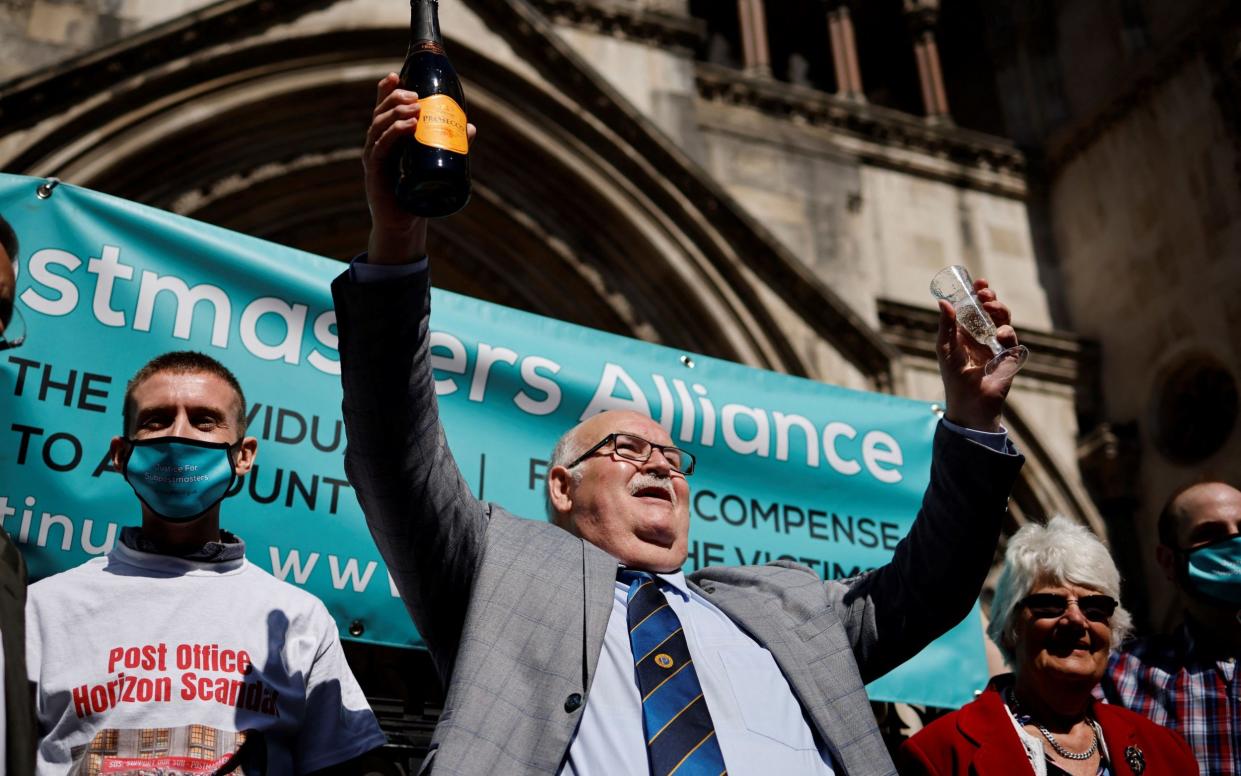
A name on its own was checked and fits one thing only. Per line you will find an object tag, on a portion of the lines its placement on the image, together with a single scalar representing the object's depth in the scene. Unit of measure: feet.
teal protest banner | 10.80
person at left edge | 5.61
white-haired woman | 9.42
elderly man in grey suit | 6.88
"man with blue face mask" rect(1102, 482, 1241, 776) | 10.61
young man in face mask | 6.95
